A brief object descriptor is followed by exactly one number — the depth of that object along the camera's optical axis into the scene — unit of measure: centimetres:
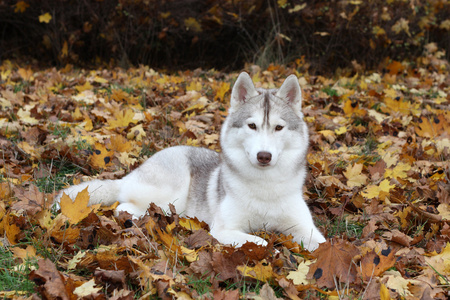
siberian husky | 325
